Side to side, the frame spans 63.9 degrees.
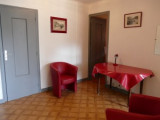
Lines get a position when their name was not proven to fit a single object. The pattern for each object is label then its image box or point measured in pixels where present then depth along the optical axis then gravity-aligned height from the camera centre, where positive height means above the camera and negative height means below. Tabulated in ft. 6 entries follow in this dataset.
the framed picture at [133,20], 9.46 +2.05
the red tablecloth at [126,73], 7.97 -1.74
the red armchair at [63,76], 9.96 -2.48
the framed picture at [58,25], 11.14 +1.91
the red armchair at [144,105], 5.25 -2.45
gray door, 8.95 -0.29
